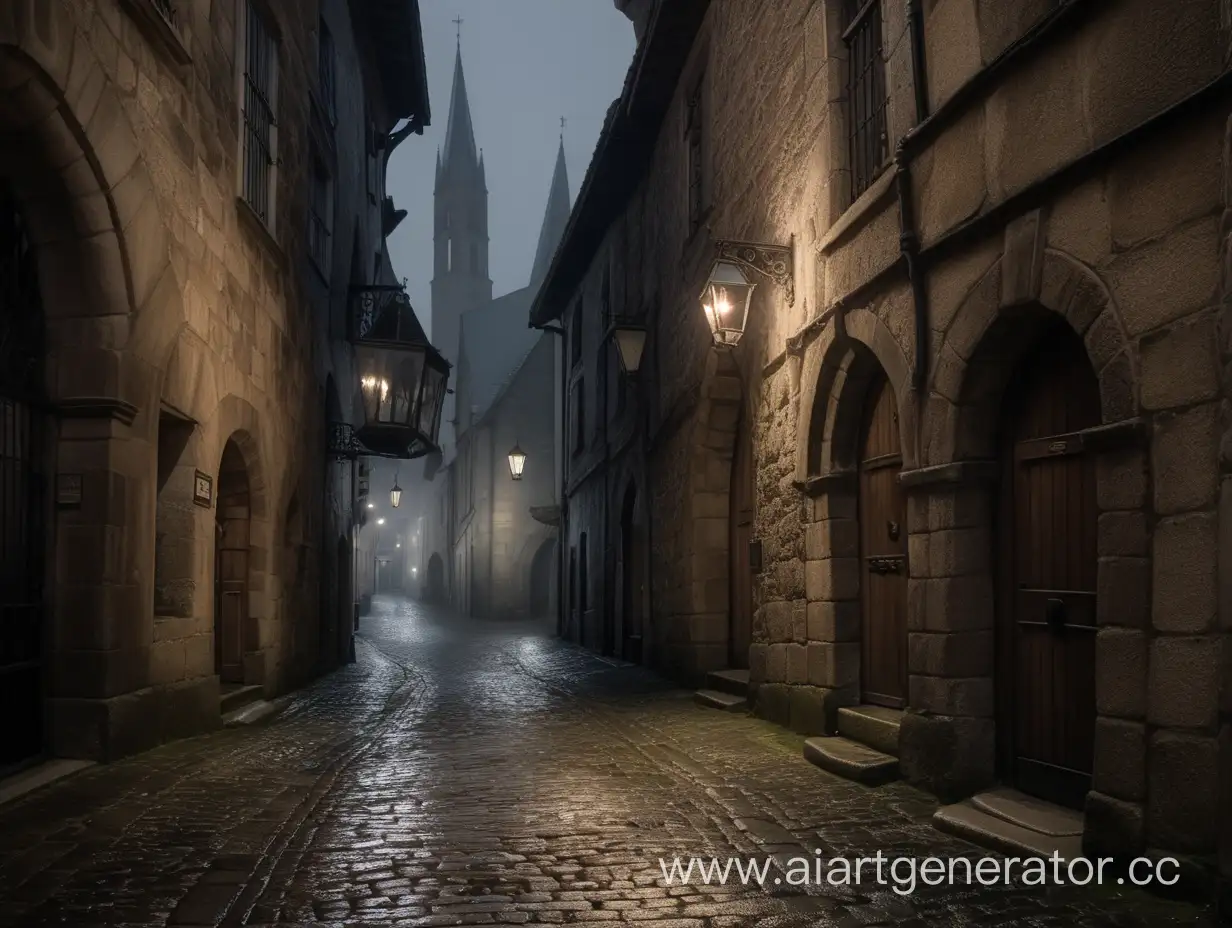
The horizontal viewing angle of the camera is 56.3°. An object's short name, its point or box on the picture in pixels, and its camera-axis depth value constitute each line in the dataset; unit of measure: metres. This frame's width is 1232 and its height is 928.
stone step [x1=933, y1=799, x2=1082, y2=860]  4.54
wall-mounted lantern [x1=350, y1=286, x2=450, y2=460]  13.09
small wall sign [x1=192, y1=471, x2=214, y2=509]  8.35
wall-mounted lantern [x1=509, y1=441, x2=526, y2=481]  22.28
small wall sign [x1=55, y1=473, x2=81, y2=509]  6.62
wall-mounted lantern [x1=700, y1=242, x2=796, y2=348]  8.69
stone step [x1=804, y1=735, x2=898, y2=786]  6.20
